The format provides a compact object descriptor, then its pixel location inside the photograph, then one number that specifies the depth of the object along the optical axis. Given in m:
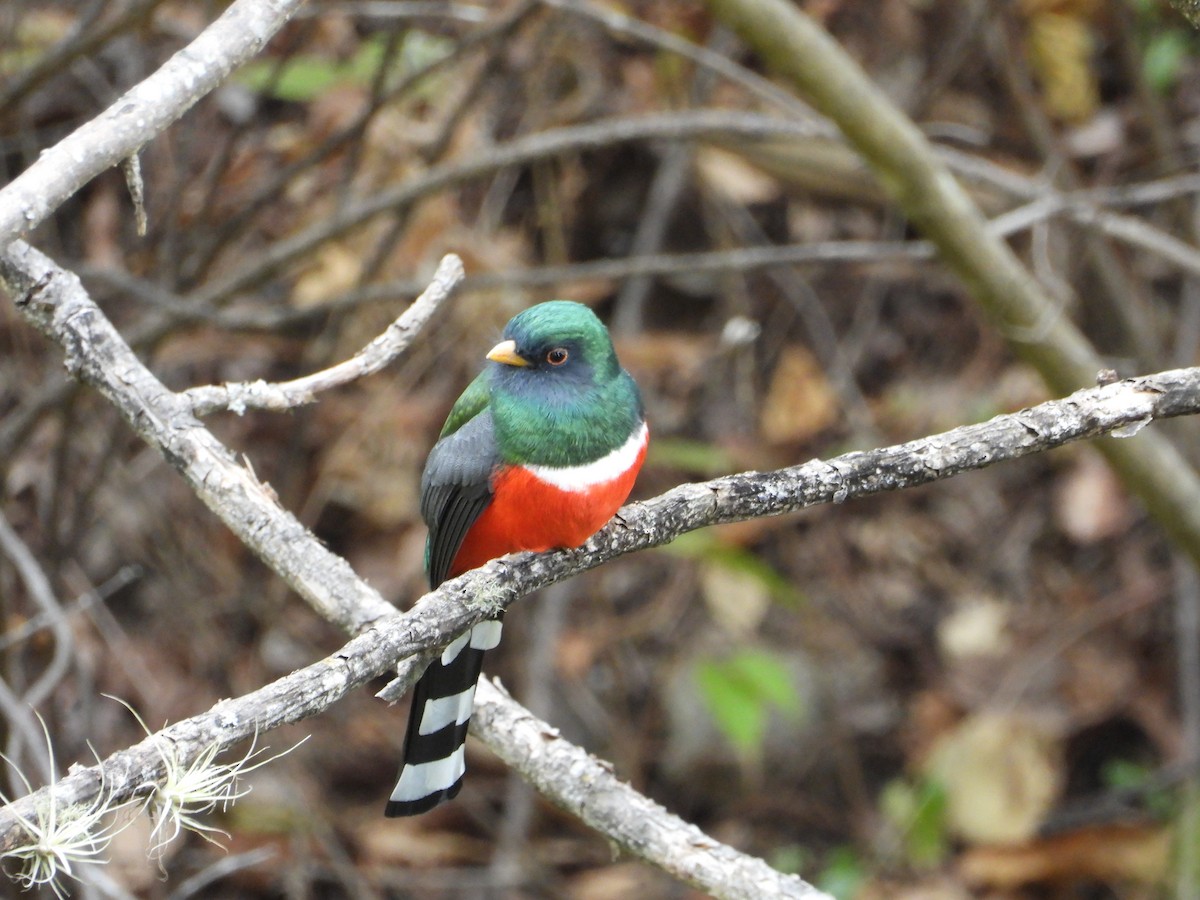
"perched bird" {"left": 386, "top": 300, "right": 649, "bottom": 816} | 5.64
